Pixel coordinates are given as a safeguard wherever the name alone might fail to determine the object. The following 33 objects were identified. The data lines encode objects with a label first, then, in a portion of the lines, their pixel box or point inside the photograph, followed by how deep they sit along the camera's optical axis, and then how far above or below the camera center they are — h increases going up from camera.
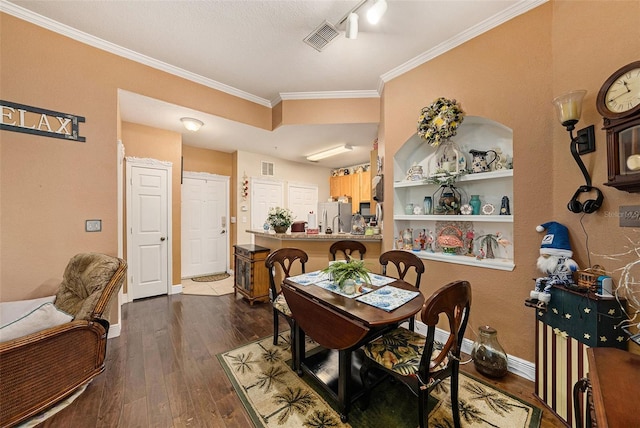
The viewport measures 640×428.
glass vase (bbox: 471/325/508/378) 1.83 -1.12
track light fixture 1.67 +1.47
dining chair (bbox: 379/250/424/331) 2.12 -0.45
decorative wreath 2.15 +0.88
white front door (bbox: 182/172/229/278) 4.44 -0.17
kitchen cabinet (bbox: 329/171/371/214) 5.26 +0.65
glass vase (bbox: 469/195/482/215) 2.22 +0.09
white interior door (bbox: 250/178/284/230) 4.88 +0.35
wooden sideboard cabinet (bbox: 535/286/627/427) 1.30 -0.74
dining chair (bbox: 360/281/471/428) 1.17 -0.83
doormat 4.39 -1.20
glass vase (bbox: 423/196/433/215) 2.51 +0.09
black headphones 1.48 +0.06
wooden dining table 1.33 -0.67
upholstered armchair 1.34 -0.83
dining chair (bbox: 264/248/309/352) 2.08 -0.53
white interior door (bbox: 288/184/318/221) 5.55 +0.37
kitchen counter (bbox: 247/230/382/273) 2.96 -0.40
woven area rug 1.44 -1.27
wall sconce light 1.48 +0.49
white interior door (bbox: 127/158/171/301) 3.41 -0.18
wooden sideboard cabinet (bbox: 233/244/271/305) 3.22 -0.83
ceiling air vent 2.04 +1.61
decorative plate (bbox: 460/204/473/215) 2.23 +0.04
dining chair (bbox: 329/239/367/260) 2.69 -0.37
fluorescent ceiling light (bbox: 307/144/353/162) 4.34 +1.21
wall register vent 5.02 +1.00
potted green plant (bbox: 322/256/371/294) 1.66 -0.42
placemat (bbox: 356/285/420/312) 1.47 -0.57
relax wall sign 1.96 +0.83
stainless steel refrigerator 3.86 -0.03
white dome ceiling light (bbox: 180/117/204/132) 3.14 +1.25
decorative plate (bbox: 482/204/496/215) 2.13 +0.04
